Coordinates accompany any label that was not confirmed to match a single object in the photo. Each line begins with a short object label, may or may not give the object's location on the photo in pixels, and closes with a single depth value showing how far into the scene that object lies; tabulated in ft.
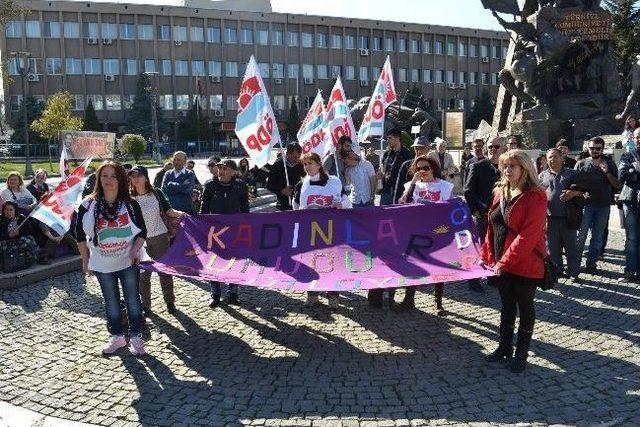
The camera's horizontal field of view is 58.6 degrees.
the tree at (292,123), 216.54
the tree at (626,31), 126.62
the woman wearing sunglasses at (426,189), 22.44
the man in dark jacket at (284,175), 28.99
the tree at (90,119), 191.21
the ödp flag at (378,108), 38.29
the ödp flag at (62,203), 25.72
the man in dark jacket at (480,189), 25.85
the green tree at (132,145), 142.00
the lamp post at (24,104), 108.20
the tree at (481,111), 231.30
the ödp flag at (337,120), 30.96
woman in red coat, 16.22
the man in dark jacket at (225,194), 24.08
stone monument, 68.49
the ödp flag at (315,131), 31.12
